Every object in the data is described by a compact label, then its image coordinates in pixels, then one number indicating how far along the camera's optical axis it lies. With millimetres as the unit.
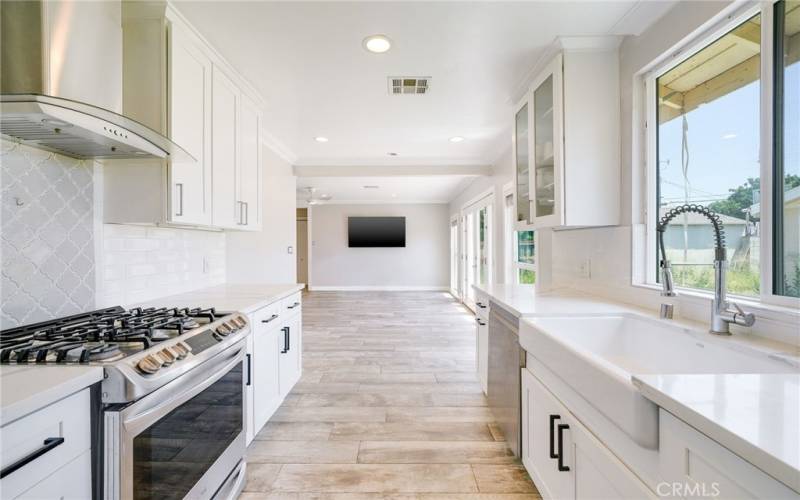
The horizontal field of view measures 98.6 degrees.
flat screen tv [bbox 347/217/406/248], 9352
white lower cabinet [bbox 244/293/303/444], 2008
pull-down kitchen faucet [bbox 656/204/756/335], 1250
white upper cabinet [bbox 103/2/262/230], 1748
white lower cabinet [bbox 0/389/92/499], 750
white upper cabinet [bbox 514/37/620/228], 2049
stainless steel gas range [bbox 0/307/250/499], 979
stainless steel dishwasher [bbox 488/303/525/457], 1823
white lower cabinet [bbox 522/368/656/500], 986
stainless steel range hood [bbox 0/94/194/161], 1067
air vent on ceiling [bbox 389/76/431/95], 2537
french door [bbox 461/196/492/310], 5511
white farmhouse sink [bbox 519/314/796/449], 885
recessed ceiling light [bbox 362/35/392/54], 2039
